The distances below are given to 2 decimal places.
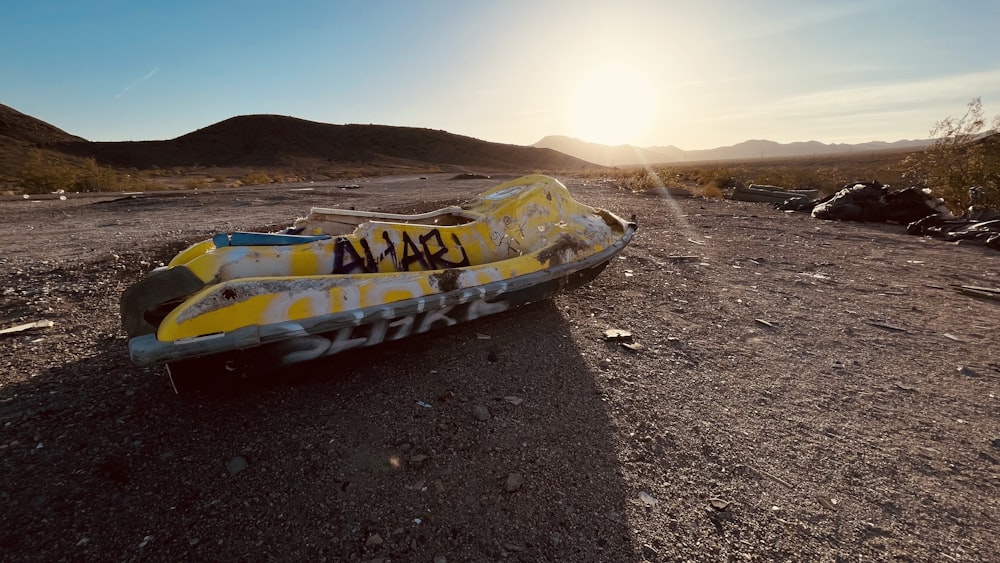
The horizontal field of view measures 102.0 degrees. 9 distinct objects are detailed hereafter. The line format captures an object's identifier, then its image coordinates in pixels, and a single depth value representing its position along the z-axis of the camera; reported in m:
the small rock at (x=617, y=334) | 3.72
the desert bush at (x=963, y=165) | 8.91
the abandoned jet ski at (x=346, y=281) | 2.26
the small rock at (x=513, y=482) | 2.04
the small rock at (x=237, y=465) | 2.09
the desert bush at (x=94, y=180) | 16.46
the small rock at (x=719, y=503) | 1.95
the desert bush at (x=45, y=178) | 15.42
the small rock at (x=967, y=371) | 3.10
